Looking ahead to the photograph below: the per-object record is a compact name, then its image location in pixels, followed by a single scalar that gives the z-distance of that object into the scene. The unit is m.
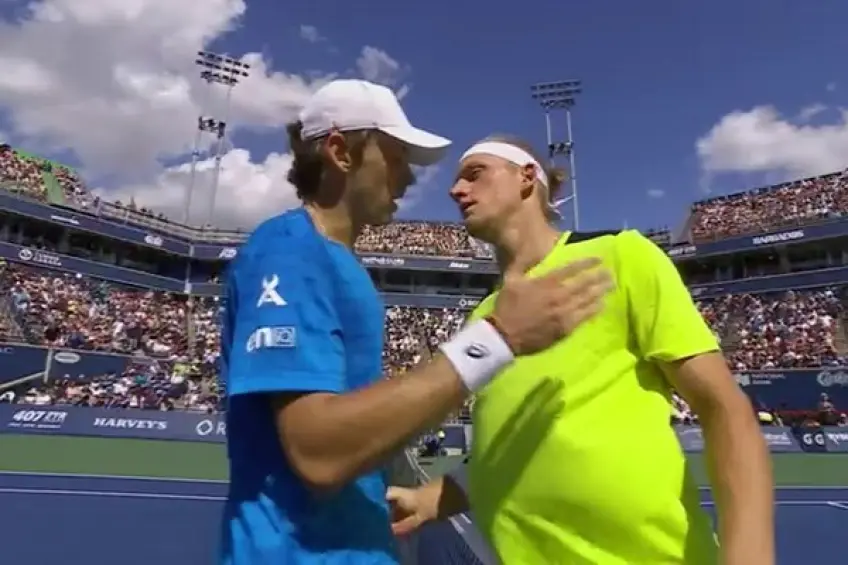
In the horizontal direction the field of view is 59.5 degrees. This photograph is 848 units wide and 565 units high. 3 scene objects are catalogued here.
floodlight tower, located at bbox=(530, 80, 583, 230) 49.06
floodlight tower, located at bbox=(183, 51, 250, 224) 51.41
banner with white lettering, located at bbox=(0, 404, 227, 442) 18.81
